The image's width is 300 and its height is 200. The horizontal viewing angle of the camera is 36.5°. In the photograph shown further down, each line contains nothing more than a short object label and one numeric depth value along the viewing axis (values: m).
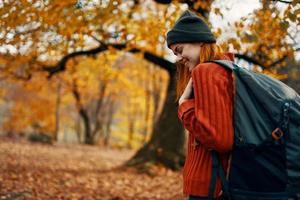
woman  2.28
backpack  2.22
